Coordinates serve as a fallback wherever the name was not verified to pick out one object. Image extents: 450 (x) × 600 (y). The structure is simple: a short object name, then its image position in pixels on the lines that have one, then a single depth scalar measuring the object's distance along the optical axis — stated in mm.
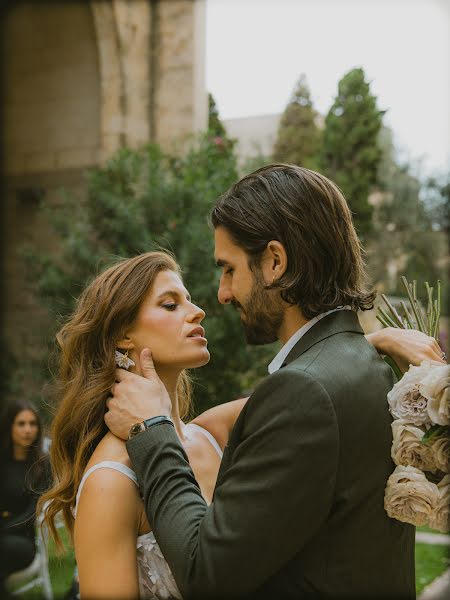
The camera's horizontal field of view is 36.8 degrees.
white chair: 5402
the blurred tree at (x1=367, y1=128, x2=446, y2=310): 19625
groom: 1621
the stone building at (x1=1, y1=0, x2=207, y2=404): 8516
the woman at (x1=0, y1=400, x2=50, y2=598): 5297
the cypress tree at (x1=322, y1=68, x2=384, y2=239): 13062
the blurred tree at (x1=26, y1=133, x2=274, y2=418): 6344
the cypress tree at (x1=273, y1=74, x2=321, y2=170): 16656
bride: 2121
